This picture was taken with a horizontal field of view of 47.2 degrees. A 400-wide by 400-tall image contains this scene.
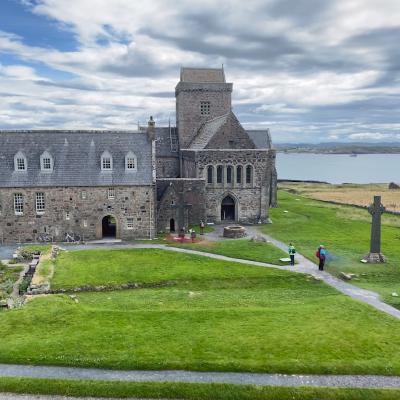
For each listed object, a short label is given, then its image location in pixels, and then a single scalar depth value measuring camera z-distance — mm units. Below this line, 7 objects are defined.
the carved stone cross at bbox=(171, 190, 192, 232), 42844
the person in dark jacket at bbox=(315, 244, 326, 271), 31000
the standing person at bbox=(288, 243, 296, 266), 32344
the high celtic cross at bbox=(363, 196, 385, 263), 33156
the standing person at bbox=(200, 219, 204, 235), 44566
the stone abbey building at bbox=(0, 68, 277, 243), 41500
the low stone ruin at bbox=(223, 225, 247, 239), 42531
